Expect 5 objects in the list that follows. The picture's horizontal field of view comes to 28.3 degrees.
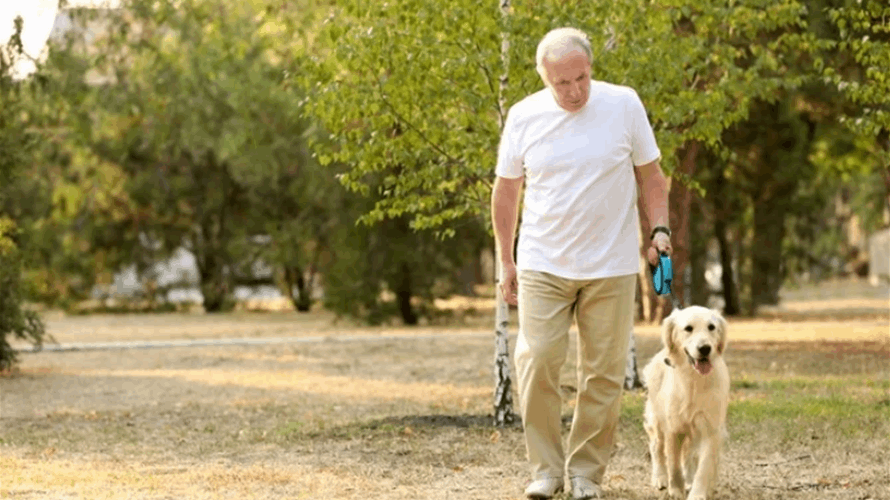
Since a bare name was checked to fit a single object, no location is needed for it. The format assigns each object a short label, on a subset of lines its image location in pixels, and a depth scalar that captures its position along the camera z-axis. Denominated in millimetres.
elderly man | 8305
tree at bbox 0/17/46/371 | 18609
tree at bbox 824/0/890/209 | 12328
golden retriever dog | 8492
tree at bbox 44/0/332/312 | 32906
